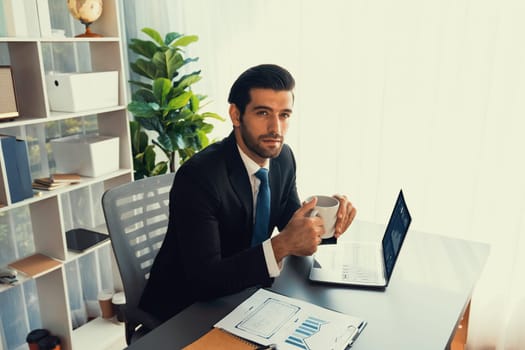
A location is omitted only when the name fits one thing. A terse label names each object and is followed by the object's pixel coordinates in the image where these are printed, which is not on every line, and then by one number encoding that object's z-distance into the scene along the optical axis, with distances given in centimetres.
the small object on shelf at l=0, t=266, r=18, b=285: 197
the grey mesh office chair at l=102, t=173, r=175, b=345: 141
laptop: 122
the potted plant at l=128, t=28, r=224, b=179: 241
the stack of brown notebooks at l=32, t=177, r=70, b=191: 204
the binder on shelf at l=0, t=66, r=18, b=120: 182
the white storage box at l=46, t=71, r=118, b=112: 205
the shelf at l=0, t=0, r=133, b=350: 196
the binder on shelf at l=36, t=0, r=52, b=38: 189
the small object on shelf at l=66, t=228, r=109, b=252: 227
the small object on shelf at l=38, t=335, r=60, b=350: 218
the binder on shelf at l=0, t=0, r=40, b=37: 179
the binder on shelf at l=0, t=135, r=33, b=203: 185
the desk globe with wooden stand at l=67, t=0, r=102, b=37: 208
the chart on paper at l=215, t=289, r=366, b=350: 97
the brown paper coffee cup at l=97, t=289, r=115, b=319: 258
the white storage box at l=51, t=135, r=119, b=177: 220
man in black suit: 118
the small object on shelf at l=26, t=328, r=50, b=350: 220
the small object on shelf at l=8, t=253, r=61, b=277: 203
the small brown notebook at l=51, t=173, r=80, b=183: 212
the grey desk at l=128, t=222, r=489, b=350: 102
